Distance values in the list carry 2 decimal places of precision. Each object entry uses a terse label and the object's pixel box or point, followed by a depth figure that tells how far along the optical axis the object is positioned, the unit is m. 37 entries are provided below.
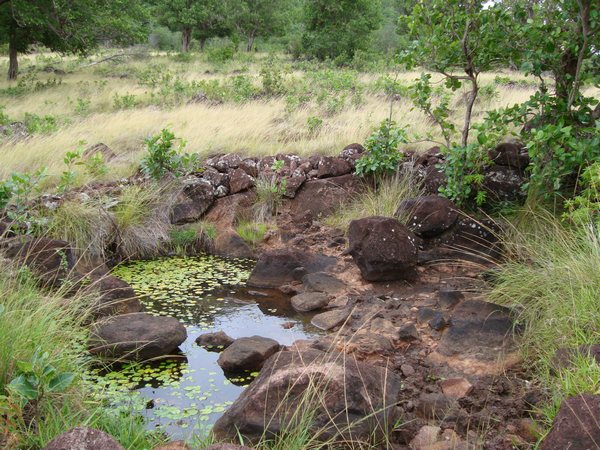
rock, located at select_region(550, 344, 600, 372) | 3.68
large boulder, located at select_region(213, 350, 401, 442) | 3.51
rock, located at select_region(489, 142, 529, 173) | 7.59
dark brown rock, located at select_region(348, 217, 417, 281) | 6.54
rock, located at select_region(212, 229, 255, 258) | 7.92
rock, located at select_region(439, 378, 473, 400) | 4.31
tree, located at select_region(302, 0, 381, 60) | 25.30
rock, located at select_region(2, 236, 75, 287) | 5.50
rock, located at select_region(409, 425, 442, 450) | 3.67
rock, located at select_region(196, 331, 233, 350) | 5.34
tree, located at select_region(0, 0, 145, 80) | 15.87
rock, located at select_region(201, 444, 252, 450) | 2.62
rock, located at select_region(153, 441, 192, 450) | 2.99
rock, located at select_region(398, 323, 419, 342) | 5.29
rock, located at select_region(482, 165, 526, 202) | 7.43
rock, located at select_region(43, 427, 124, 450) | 2.50
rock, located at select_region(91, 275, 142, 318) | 5.49
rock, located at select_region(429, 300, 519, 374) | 4.77
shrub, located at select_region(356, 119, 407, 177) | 8.23
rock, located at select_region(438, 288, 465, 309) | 5.79
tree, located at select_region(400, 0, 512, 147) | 6.81
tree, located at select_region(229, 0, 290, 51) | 31.78
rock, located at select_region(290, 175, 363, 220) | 8.58
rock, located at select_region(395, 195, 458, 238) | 7.04
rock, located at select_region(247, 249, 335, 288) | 6.91
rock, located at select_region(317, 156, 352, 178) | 8.73
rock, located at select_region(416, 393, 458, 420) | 4.07
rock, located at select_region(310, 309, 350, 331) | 5.78
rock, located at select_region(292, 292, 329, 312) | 6.26
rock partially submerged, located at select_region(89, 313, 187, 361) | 4.89
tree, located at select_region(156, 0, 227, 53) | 29.91
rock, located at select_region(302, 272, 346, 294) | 6.62
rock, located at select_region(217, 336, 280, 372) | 4.86
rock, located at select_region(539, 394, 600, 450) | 2.94
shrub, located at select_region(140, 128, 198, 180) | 8.17
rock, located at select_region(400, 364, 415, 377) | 4.66
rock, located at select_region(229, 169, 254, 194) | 8.73
